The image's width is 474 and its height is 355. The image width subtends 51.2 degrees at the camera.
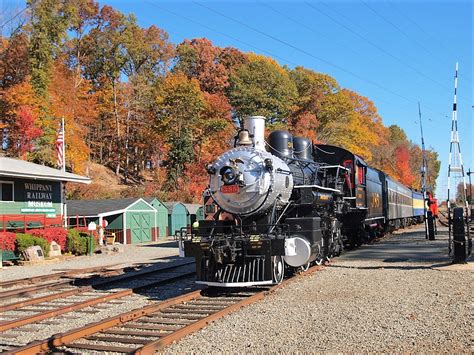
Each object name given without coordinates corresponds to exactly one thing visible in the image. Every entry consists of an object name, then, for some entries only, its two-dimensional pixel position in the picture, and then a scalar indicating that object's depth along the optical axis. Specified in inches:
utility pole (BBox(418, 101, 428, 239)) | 873.5
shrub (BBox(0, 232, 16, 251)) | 729.8
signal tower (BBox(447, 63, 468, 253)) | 618.5
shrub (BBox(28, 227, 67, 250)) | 836.6
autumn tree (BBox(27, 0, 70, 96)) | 1673.2
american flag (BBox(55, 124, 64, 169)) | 1117.7
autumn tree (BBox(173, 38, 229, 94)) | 2413.6
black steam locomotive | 396.2
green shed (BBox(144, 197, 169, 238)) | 1473.4
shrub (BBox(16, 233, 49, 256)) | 767.7
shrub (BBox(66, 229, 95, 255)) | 891.4
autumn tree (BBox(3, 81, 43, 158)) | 1510.8
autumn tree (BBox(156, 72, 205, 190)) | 1945.1
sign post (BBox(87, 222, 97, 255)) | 922.2
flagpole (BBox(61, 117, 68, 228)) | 1013.8
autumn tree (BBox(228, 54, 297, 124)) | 2146.9
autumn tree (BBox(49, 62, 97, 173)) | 1721.2
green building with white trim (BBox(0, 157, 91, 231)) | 852.6
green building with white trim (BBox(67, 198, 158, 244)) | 1259.2
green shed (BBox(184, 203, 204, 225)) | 1679.4
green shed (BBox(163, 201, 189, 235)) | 1578.5
